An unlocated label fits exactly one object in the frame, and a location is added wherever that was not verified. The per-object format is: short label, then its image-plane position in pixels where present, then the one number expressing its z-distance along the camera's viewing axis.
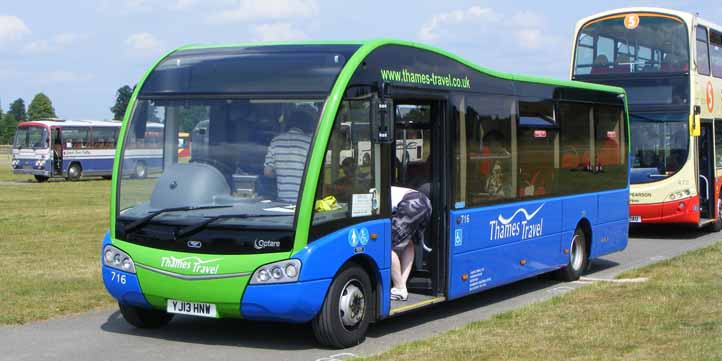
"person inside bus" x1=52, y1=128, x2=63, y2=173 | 46.66
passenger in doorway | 10.31
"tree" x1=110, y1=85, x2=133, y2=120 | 90.31
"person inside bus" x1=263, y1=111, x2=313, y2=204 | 8.82
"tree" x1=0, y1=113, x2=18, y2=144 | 134.00
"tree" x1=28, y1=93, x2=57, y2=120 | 143.88
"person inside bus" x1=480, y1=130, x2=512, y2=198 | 11.68
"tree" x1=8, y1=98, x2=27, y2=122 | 168.50
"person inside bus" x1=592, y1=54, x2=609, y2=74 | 20.76
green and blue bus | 8.74
